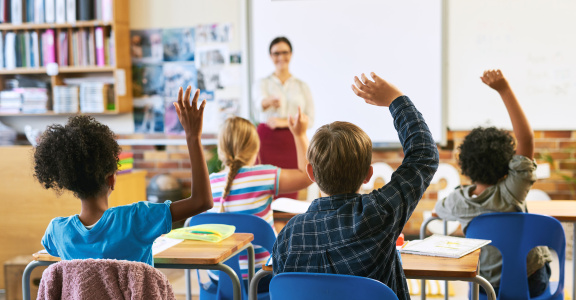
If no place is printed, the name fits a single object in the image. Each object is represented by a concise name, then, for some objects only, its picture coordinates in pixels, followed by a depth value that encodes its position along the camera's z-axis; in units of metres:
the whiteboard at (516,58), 4.31
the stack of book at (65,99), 4.98
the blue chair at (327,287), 1.26
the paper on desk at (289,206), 2.70
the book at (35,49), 4.96
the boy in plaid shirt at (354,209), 1.39
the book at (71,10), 4.86
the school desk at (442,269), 1.58
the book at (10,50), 4.99
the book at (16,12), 4.95
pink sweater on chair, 1.33
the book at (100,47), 4.86
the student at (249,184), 2.41
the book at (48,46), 4.93
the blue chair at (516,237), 2.03
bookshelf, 4.87
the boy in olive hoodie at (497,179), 2.21
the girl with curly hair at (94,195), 1.55
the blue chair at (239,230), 2.21
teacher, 4.28
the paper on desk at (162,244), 1.91
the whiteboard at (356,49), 4.52
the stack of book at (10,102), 5.05
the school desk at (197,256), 1.80
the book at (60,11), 4.88
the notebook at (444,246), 1.75
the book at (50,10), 4.89
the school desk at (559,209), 2.39
